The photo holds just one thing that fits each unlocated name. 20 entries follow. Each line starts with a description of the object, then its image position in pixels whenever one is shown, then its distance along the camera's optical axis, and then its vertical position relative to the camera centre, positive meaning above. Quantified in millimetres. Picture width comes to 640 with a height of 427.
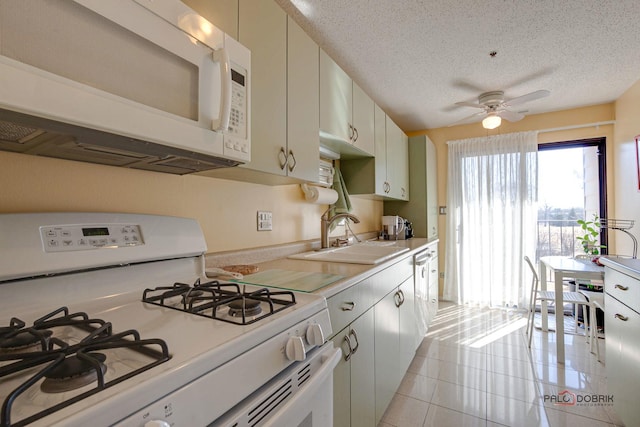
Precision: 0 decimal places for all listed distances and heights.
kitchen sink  1730 -237
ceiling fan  2762 +1072
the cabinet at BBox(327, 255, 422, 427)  1135 -612
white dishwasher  2338 -609
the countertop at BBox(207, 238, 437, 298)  1071 -247
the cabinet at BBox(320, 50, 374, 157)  1713 +697
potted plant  3092 -201
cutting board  1041 -243
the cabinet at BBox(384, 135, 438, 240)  3484 +328
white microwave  560 +315
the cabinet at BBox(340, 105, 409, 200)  2512 +452
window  3307 +318
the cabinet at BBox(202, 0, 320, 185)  1197 +557
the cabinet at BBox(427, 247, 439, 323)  2830 -681
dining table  2227 -428
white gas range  423 -242
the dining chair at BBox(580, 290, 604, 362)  2344 -818
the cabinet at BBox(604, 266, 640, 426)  1377 -622
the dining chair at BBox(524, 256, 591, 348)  2398 -690
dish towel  2292 +175
